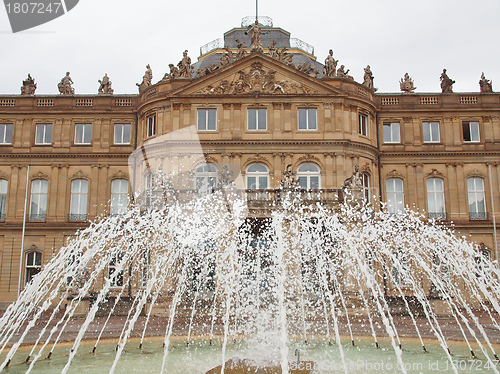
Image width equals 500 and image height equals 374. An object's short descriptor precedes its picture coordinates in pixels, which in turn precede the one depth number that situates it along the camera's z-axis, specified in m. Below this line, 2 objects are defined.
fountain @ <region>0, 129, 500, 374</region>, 20.86
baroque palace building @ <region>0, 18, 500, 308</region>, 32.75
